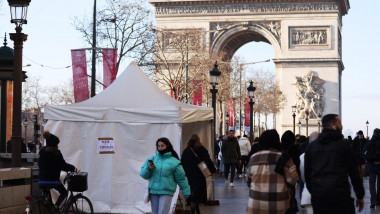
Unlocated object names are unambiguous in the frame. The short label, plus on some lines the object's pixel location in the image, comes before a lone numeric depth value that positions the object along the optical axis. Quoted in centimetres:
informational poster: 1532
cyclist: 1217
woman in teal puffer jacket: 1048
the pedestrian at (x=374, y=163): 1611
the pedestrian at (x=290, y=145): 1085
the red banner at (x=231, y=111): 5725
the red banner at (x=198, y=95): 4472
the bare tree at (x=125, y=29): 3727
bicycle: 1120
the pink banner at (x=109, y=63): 2736
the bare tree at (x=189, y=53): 4546
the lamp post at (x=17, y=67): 1310
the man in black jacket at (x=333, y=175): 813
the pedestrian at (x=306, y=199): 951
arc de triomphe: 5600
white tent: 1515
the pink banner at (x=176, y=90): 4262
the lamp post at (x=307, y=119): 5264
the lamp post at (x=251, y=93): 3155
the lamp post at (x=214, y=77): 2474
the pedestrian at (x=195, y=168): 1378
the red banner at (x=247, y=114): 5994
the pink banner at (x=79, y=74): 2639
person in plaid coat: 876
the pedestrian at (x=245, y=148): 2872
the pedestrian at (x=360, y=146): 2278
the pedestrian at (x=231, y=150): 2425
